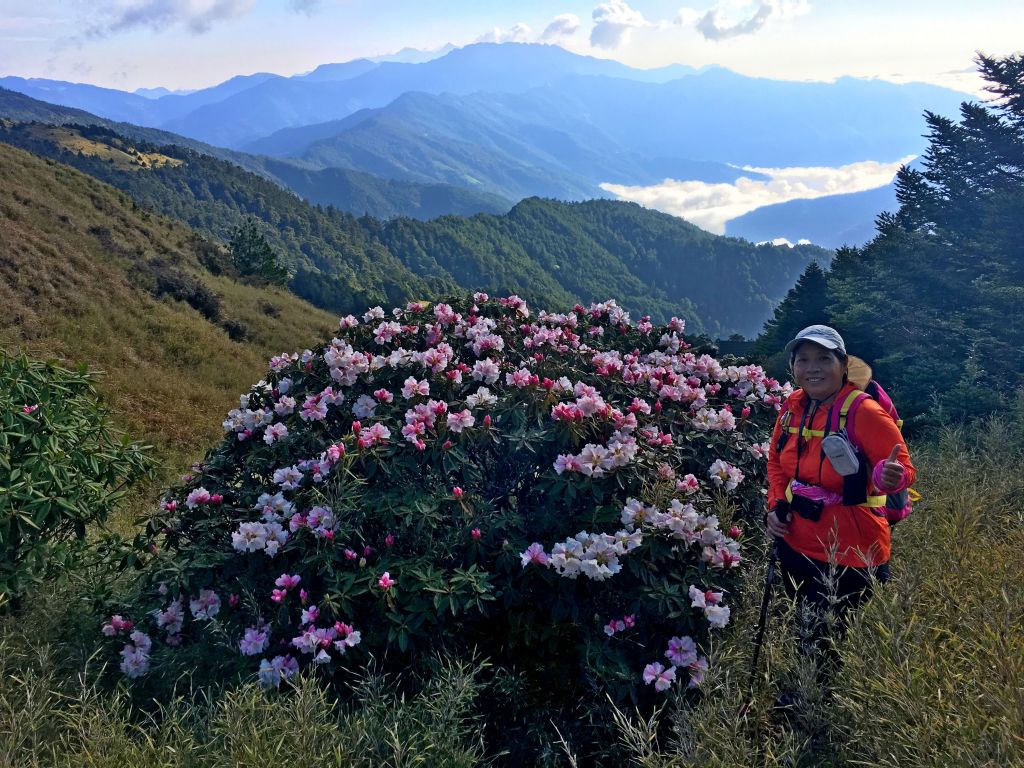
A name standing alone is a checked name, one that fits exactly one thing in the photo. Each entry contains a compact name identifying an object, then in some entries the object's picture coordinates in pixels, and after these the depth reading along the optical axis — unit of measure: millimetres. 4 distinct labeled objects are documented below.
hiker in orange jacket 2703
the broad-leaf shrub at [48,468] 3396
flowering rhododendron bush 2637
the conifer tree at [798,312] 31234
